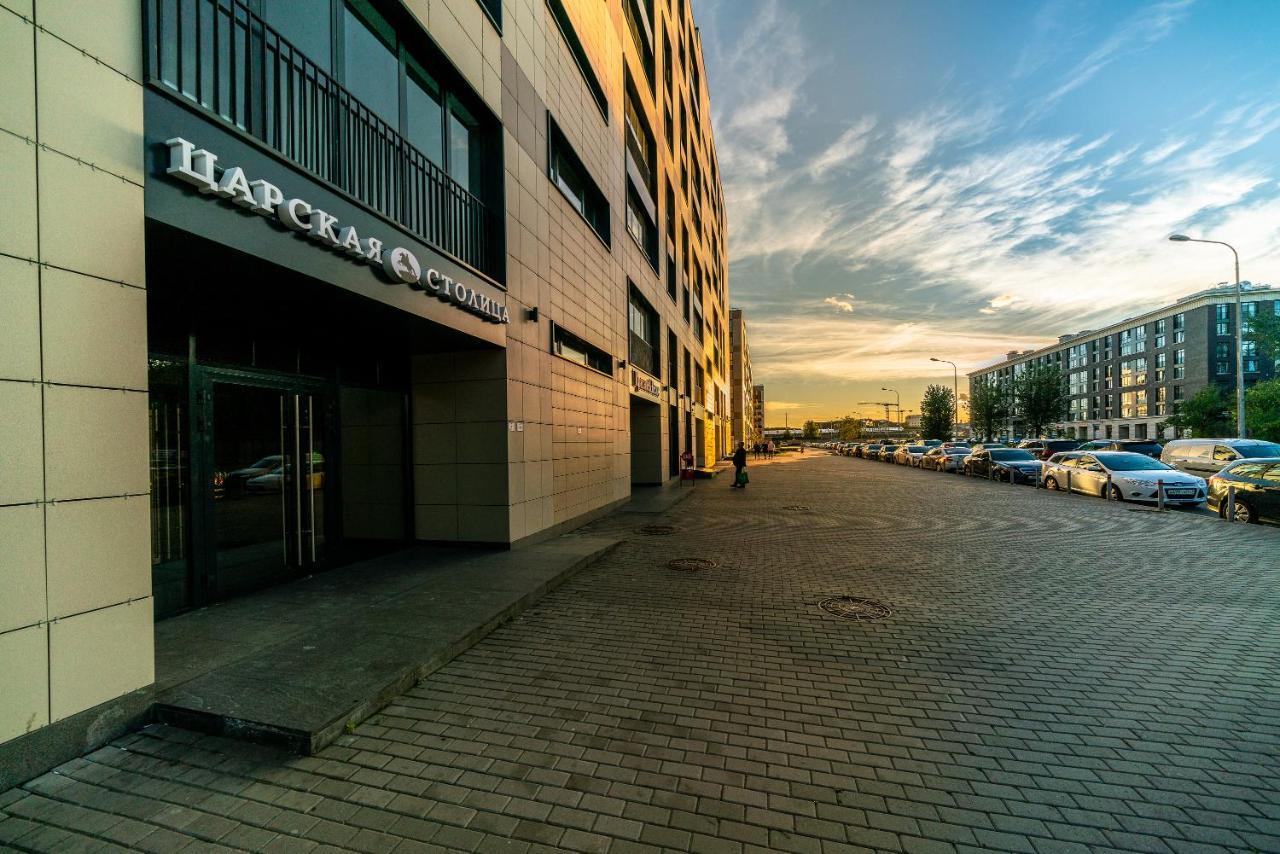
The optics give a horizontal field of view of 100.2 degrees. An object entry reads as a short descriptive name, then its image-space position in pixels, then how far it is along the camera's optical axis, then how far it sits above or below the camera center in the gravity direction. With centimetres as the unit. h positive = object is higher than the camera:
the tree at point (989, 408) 7075 +190
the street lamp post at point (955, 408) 7620 +208
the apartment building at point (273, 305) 329 +143
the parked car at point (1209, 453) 1836 -126
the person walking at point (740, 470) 2223 -194
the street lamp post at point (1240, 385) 2751 +183
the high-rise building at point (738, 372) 7796 +839
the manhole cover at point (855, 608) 616 -221
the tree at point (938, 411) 8025 +164
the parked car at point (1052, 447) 2845 -149
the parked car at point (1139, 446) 2472 -127
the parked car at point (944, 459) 3325 -241
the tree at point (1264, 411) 3578 +45
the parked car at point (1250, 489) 1164 -163
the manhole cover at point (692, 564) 855 -229
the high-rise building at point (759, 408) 16439 +521
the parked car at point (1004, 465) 2345 -209
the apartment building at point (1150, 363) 7706 +926
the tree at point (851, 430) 17438 -224
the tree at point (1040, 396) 6102 +282
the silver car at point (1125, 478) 1508 -182
